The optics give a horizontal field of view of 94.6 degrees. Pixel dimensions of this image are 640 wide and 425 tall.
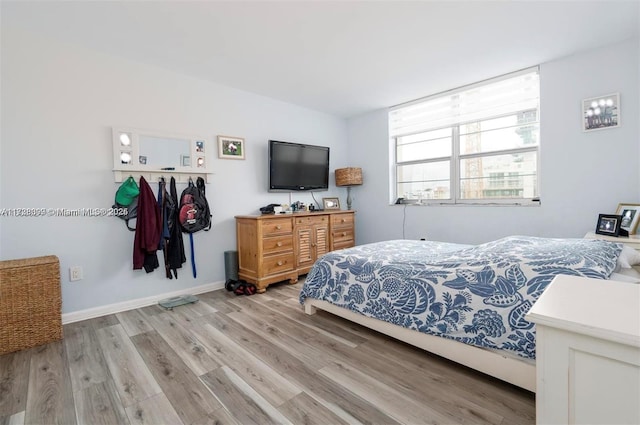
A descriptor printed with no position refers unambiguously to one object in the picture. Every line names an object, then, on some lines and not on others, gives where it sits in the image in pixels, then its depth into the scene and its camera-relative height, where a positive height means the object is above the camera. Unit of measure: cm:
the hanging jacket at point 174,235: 300 -28
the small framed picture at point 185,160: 316 +51
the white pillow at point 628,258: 163 -33
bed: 146 -54
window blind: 321 +122
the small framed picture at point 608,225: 238 -20
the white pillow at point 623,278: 147 -40
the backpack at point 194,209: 307 -1
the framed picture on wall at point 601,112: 264 +81
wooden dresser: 329 -45
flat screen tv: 383 +55
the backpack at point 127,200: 273 +8
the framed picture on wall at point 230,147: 346 +72
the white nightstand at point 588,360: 69 -40
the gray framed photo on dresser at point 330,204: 453 +2
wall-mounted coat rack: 278 +54
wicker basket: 205 -67
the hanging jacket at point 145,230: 275 -20
